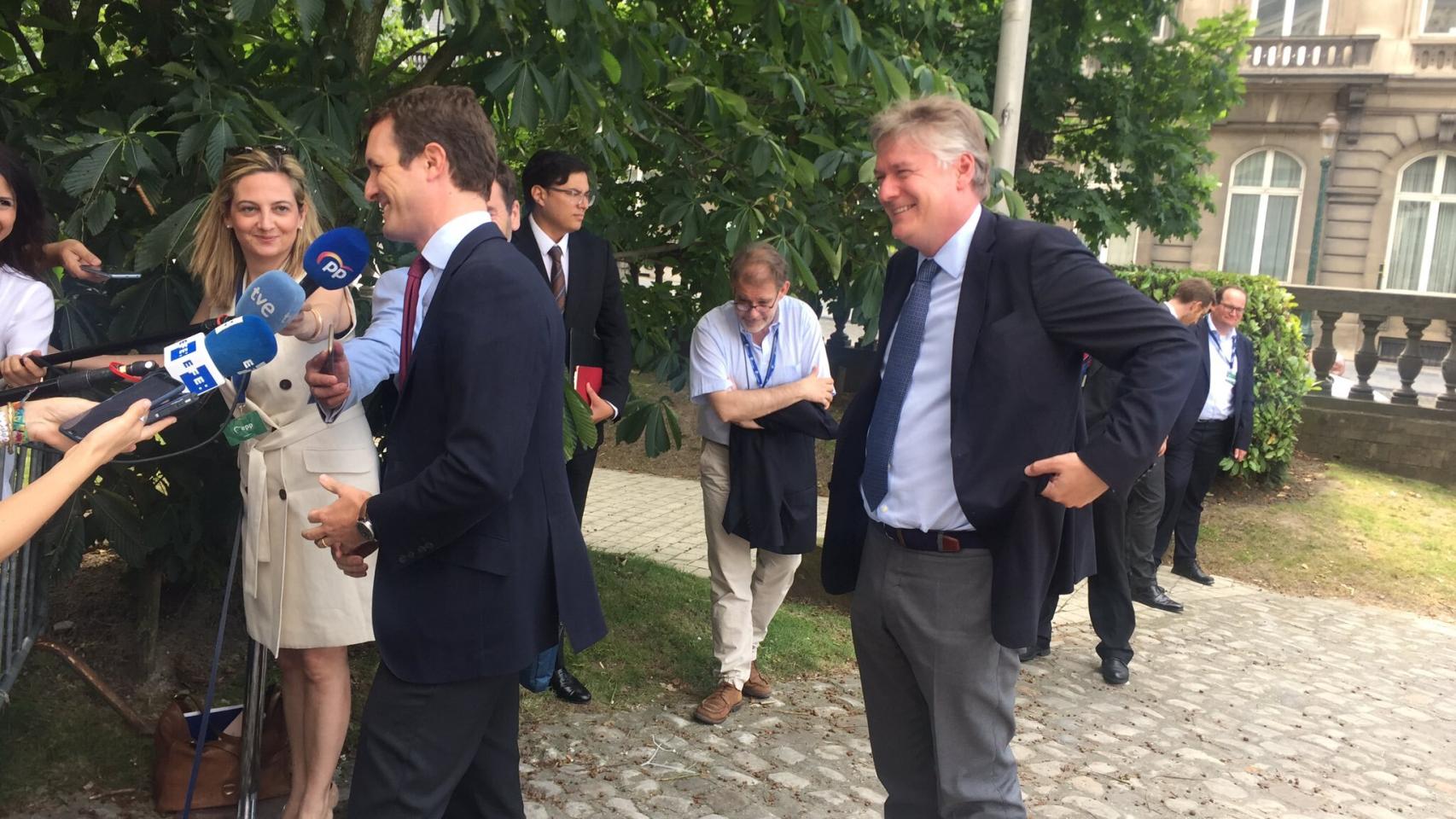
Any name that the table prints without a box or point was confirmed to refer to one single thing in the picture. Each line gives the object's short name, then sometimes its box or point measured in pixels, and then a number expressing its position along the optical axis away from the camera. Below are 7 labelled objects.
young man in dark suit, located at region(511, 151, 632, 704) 4.66
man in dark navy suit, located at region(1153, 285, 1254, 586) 8.42
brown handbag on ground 3.78
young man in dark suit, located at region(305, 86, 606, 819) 2.46
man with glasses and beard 5.12
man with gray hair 2.76
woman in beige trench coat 3.48
